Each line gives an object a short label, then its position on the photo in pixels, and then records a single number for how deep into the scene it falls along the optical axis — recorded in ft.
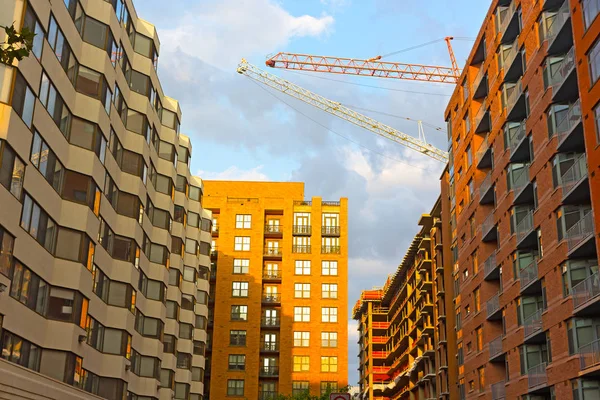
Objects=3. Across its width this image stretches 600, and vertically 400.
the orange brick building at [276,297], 336.08
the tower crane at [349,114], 474.90
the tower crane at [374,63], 418.10
